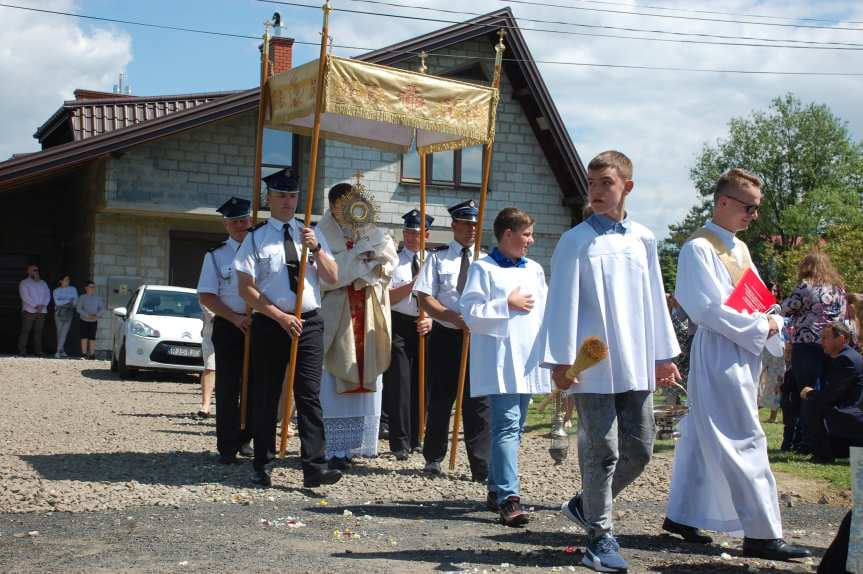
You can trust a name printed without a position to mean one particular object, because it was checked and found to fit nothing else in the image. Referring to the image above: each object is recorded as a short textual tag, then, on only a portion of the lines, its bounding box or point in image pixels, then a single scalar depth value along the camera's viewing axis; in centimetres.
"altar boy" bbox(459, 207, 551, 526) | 750
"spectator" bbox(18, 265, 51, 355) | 2708
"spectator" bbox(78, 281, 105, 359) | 2591
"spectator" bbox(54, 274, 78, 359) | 2655
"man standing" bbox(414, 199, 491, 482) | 951
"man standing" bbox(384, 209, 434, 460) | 1043
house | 2672
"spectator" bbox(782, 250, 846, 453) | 1160
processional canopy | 933
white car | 2094
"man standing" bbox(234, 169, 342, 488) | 852
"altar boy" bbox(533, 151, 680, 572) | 611
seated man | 1099
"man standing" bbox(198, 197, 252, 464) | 970
